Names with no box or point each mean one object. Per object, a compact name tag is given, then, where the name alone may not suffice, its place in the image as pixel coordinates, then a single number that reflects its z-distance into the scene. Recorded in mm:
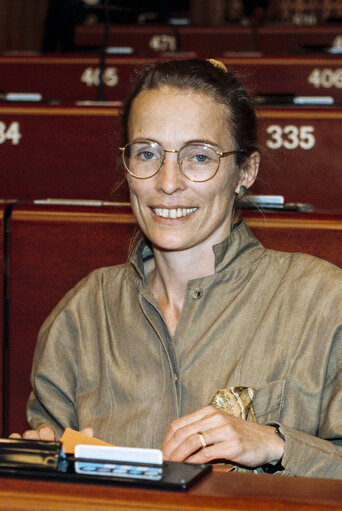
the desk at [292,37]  7189
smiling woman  2671
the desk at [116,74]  4617
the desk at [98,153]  3282
